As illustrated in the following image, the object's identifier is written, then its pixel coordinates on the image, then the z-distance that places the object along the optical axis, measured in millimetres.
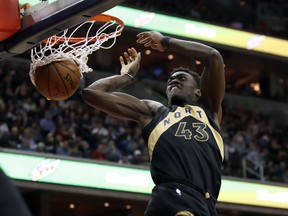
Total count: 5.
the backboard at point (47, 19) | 4348
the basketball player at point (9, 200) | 1854
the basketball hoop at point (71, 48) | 5070
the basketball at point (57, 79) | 4809
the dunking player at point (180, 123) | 4105
